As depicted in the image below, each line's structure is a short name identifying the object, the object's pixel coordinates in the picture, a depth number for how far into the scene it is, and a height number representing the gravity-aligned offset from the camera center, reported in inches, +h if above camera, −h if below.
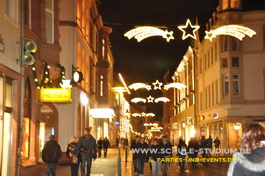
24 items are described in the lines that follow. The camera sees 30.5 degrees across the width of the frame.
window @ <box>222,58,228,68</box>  1572.3 +216.8
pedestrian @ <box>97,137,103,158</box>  1522.6 -45.0
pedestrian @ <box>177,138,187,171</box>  961.2 -45.7
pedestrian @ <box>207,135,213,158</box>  1363.9 -38.7
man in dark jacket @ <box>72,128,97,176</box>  649.7 -25.4
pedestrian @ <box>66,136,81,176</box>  652.1 -39.0
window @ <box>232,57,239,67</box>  1556.3 +216.0
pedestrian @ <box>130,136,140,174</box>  810.6 -36.0
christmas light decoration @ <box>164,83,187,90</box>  1736.1 +163.5
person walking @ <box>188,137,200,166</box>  1059.9 -40.6
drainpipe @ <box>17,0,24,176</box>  601.0 +48.7
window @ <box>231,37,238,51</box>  1559.3 +273.3
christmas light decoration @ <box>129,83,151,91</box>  1495.3 +136.8
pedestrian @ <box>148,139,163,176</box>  733.9 -40.2
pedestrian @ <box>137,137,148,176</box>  787.4 -44.3
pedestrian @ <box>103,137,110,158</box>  1495.4 -46.9
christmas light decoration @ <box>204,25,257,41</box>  813.9 +175.4
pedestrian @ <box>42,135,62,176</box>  587.2 -28.9
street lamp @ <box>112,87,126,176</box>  902.4 +74.5
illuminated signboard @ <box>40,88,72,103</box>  889.5 +64.8
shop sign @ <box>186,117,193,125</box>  2202.3 +37.9
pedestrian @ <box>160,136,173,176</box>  764.5 -35.2
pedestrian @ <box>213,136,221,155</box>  1540.4 -43.5
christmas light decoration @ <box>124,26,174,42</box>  770.9 +156.2
